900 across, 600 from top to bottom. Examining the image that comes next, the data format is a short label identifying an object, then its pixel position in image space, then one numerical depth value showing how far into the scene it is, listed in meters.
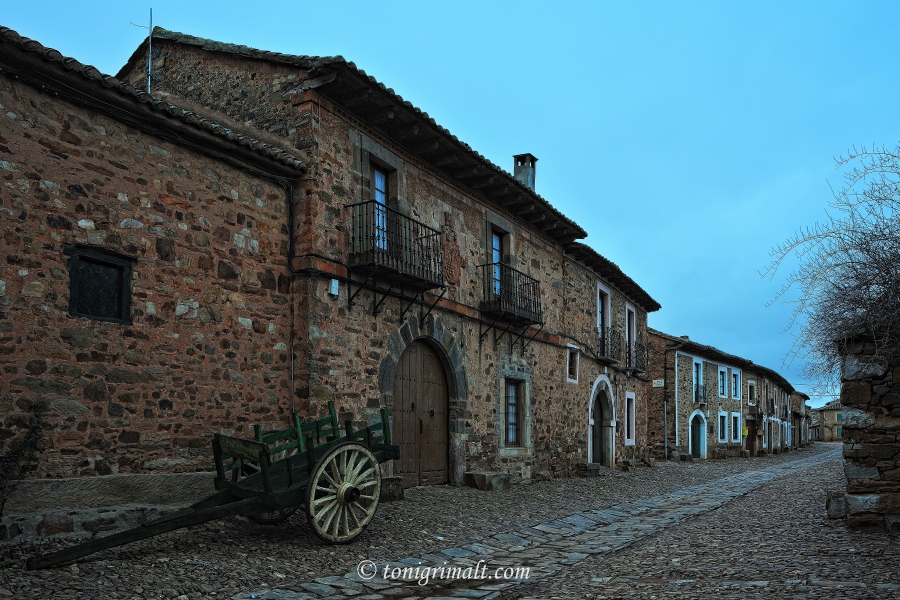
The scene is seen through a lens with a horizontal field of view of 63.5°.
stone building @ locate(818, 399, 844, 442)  72.00
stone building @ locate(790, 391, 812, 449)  49.81
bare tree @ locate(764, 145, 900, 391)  6.84
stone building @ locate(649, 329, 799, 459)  26.91
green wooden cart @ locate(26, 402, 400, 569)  6.16
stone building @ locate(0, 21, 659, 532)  6.47
